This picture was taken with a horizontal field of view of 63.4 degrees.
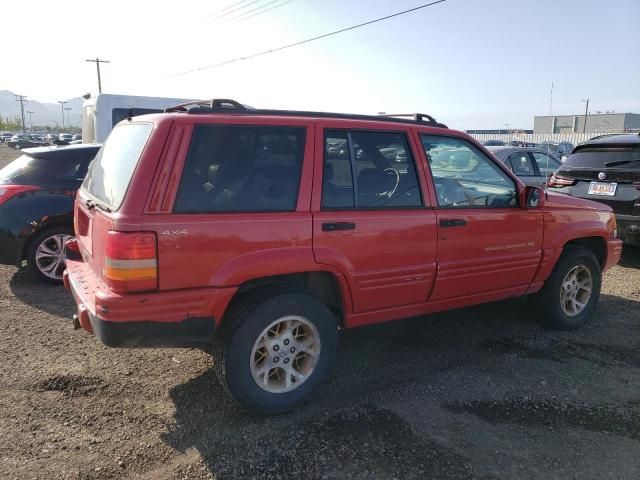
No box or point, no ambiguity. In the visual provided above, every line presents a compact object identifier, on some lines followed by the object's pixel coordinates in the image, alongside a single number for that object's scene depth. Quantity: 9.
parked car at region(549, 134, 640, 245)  6.82
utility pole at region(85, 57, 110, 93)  56.58
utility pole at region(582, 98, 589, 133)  66.46
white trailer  10.27
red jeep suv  2.85
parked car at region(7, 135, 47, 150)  55.69
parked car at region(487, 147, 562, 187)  9.55
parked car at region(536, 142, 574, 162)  19.87
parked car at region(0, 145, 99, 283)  5.73
